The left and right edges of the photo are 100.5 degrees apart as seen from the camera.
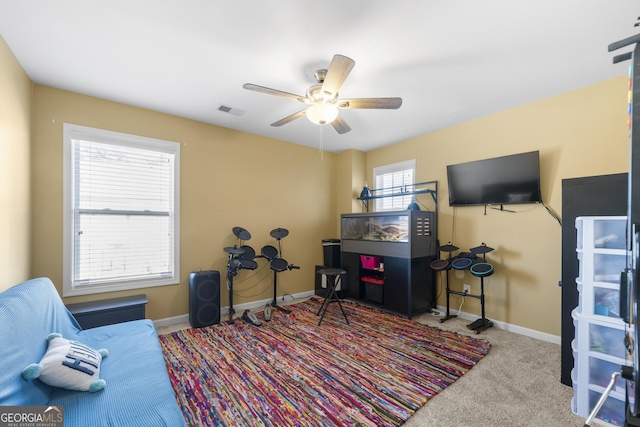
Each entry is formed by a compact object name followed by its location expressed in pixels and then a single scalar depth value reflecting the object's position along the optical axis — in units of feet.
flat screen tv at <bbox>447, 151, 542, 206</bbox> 9.29
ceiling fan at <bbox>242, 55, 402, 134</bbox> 6.77
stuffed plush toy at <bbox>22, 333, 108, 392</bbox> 4.20
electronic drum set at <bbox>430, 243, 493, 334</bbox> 9.84
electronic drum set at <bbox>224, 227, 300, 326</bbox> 10.92
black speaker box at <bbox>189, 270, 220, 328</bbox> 10.18
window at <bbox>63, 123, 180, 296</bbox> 9.05
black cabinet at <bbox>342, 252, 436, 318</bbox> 11.25
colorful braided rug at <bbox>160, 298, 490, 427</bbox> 5.82
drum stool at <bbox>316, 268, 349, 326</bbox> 10.83
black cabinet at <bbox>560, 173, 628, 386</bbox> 6.04
